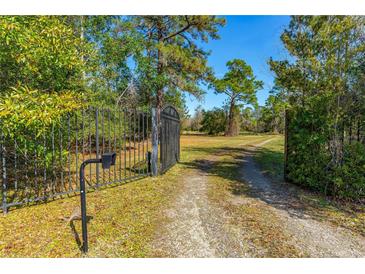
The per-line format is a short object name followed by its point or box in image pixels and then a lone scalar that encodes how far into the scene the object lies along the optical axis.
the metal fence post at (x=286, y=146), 5.24
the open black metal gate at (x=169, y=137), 6.13
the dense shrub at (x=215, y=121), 38.16
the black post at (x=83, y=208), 2.34
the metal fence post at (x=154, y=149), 5.90
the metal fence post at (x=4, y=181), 3.14
